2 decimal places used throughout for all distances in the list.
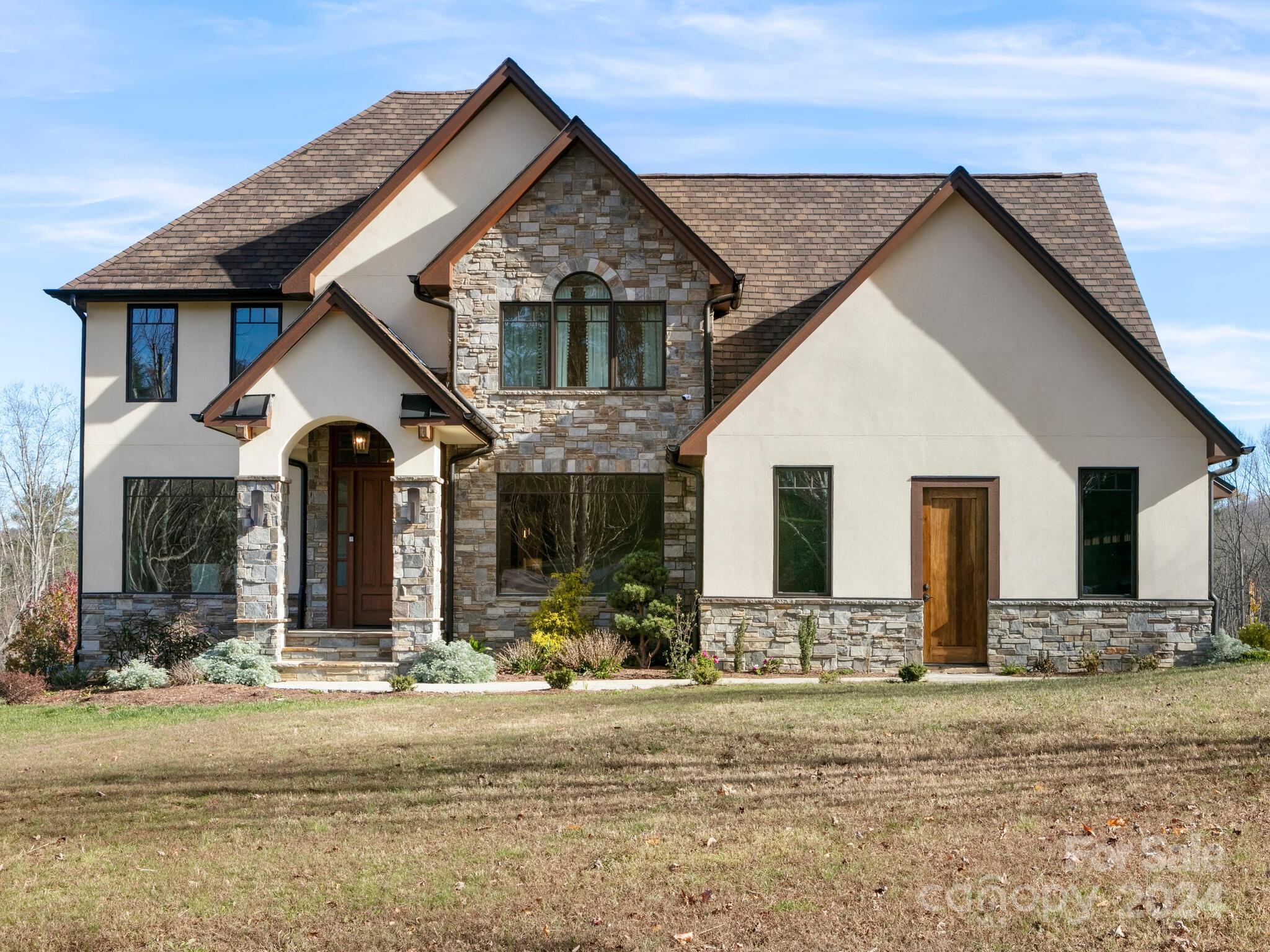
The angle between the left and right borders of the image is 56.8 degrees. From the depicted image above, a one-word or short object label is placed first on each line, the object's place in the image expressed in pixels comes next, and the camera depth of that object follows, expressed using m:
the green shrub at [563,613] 17.08
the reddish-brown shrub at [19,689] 15.20
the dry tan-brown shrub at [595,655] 15.59
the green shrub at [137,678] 15.03
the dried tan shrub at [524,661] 16.39
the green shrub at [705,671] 14.62
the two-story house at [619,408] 16.16
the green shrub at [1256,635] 16.19
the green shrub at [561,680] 14.34
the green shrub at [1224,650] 15.52
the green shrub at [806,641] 15.84
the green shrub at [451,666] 15.53
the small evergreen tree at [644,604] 16.38
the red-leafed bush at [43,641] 17.70
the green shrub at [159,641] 17.16
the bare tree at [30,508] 40.44
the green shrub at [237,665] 15.27
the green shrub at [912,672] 14.79
